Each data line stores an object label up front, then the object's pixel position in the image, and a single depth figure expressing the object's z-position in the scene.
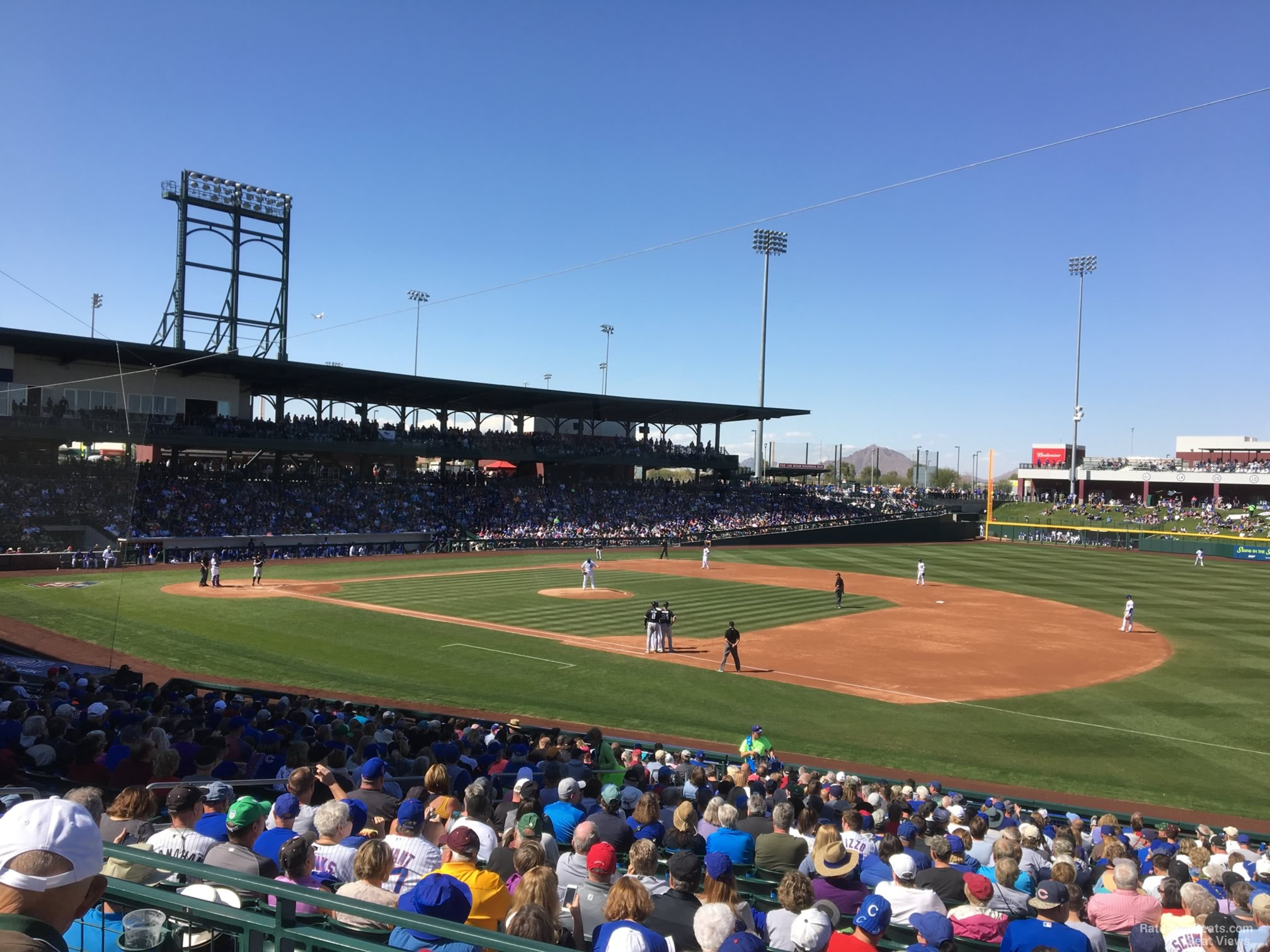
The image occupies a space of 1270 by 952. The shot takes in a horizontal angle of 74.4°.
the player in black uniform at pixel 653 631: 22.86
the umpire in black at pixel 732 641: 21.00
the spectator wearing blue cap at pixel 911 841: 6.89
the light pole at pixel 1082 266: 85.69
